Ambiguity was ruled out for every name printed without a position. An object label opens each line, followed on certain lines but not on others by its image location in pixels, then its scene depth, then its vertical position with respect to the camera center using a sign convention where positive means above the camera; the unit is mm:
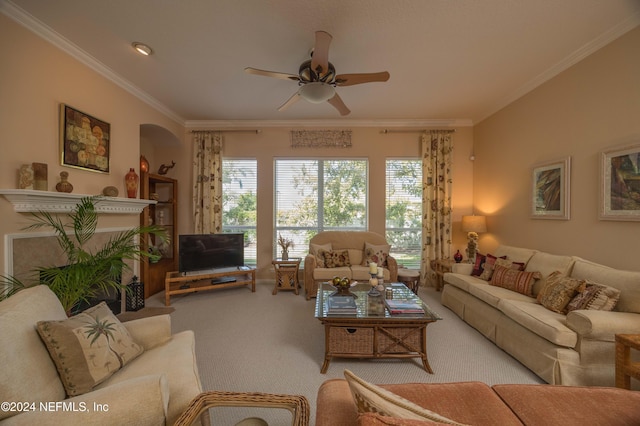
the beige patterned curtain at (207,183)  4500 +550
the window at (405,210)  4672 +45
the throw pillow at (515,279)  2646 -777
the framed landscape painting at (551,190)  2832 +289
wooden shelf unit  3717 -170
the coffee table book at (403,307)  2180 -895
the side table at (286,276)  4113 -1097
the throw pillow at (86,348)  1159 -733
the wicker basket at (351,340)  2137 -1151
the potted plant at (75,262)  1985 -453
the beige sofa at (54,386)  933 -773
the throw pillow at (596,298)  1961 -722
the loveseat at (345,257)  3777 -766
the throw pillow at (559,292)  2164 -747
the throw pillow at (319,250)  4039 -669
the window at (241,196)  4727 +321
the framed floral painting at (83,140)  2455 +802
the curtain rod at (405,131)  4515 +1564
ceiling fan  2258 +1346
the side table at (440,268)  4116 -988
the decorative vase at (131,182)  3232 +409
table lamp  4016 -280
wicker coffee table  2096 -1102
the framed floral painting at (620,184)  2197 +276
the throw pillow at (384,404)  775 -650
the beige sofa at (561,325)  1804 -960
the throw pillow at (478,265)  3367 -753
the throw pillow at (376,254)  3947 -709
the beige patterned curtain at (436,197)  4442 +288
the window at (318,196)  4715 +322
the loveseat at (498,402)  969 -897
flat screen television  3818 -662
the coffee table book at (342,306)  2191 -902
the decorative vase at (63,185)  2375 +273
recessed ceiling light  2447 +1724
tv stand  3561 -1162
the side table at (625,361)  1585 -1019
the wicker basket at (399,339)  2123 -1146
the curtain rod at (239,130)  4634 +1593
